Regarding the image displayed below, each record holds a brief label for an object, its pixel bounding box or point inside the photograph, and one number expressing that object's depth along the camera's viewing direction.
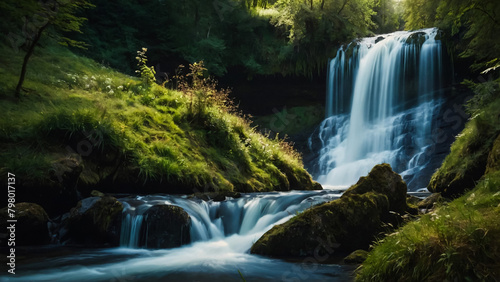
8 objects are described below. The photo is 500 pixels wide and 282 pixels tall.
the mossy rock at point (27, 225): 4.68
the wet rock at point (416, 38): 16.26
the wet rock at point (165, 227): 5.31
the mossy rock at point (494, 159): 5.03
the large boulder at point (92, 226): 5.31
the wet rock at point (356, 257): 4.19
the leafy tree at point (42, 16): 7.16
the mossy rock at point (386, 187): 5.41
